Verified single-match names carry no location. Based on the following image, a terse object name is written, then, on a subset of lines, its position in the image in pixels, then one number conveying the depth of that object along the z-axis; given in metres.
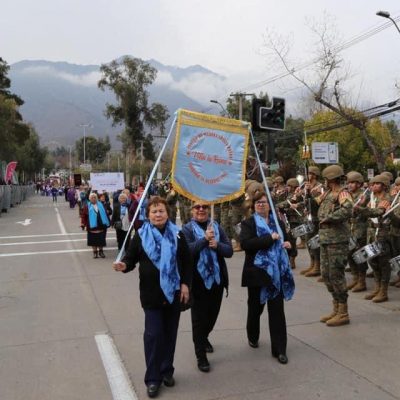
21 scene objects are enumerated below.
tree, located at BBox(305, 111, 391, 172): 49.12
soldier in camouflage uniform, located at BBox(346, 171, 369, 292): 8.33
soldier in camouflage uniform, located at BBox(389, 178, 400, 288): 7.64
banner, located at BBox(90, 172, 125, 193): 17.34
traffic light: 11.59
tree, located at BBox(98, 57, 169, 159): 57.91
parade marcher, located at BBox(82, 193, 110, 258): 12.84
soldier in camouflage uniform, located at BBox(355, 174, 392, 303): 7.64
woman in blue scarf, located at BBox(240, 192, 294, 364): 5.19
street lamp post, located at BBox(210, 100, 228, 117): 40.28
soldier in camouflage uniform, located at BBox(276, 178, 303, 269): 10.59
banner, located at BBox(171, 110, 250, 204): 4.93
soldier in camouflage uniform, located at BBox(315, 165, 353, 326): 6.31
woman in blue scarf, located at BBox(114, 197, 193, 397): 4.43
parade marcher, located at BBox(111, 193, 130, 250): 13.27
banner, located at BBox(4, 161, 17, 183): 41.34
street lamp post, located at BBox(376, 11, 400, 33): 21.27
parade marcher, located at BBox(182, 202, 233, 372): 4.95
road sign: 14.83
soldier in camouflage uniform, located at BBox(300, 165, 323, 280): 9.63
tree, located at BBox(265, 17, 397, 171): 24.52
